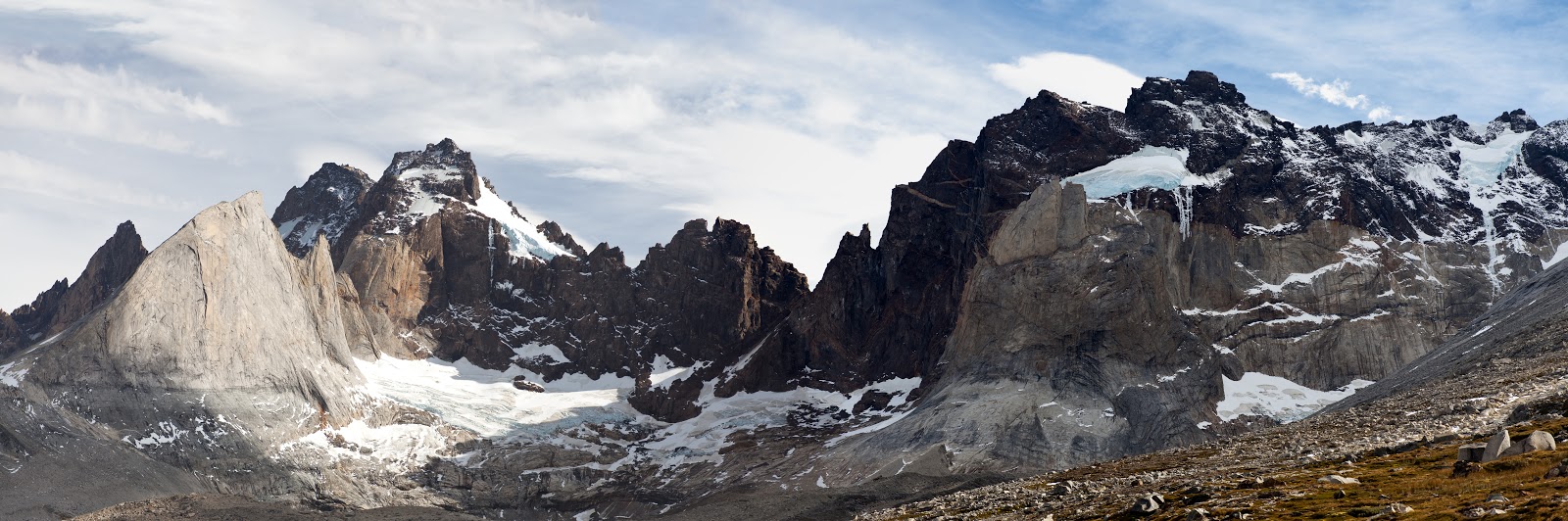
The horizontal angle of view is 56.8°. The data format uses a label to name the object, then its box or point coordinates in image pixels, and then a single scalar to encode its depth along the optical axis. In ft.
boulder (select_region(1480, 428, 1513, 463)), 201.67
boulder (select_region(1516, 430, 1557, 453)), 198.90
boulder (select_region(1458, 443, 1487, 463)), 206.80
